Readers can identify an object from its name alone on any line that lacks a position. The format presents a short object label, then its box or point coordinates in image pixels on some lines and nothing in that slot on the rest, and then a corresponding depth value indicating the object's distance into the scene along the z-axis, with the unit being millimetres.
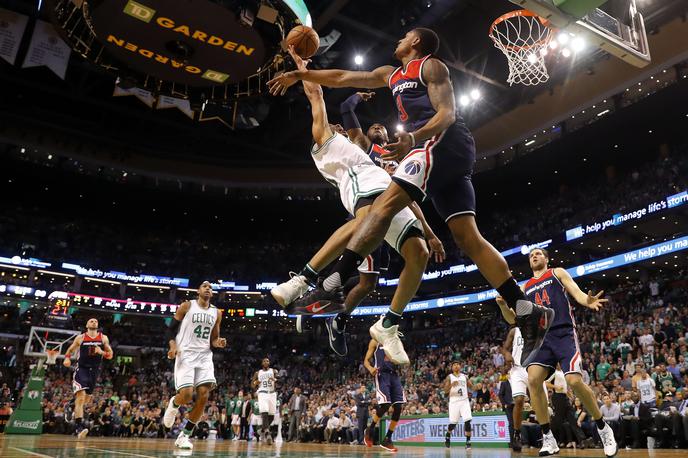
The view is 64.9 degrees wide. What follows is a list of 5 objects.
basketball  4957
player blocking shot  3717
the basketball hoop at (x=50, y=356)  14719
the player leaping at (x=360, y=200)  4176
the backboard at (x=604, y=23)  6219
